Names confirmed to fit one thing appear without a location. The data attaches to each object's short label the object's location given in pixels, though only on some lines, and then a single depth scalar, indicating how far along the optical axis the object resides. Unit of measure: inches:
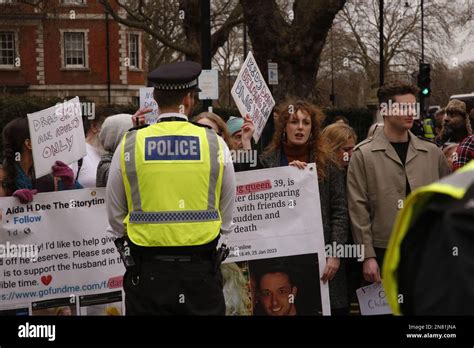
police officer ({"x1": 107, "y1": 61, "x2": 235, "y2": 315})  163.9
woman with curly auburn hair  228.4
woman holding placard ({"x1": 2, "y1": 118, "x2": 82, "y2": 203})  233.8
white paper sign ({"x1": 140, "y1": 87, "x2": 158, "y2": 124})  322.9
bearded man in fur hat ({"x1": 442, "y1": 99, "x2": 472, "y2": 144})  293.6
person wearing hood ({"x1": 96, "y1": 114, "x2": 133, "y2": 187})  231.9
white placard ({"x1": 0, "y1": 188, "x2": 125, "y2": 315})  224.4
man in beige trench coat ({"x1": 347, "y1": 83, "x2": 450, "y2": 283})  220.1
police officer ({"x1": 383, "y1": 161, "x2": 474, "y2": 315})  50.9
